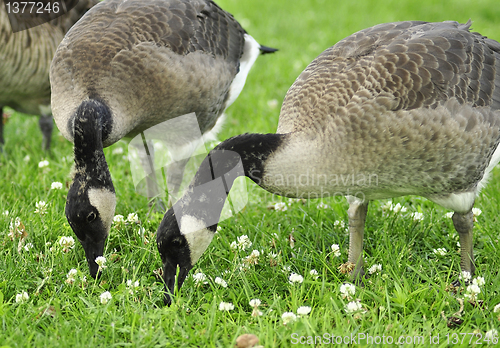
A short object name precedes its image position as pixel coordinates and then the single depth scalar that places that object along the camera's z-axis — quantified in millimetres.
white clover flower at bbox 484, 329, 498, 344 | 6074
